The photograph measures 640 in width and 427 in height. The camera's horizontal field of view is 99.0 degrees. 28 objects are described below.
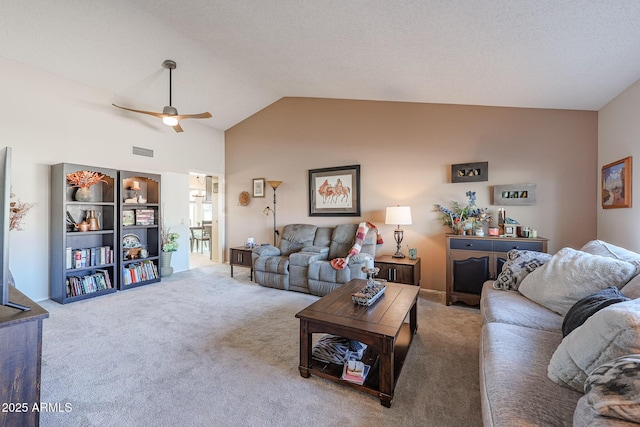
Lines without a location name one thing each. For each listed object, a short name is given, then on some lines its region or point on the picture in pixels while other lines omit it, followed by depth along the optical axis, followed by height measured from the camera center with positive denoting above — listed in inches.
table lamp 148.1 -0.9
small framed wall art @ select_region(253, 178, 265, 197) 219.6 +21.3
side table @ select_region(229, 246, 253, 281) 187.6 -30.8
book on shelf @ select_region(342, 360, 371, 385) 69.7 -41.0
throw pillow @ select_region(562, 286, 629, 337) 53.9 -19.1
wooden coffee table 65.2 -30.1
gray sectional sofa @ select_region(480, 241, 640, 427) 38.3 -28.3
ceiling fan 139.5 +50.7
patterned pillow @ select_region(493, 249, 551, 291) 93.0 -19.0
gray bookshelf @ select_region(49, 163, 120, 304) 141.3 -16.2
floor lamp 212.6 -5.4
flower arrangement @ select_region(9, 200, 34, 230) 135.2 -0.1
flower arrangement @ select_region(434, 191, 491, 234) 140.3 -0.9
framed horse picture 178.7 +15.1
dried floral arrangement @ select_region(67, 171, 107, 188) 148.1 +19.1
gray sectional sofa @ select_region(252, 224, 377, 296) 144.9 -26.9
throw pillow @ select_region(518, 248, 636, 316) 67.5 -17.0
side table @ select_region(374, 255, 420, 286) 138.5 -29.3
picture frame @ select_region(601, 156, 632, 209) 99.5 +11.5
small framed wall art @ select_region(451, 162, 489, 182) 142.6 +22.1
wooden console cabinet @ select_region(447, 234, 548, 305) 123.0 -21.9
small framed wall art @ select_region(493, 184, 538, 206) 134.3 +9.5
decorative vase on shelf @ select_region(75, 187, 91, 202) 149.9 +10.3
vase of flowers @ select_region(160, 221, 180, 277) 191.2 -25.1
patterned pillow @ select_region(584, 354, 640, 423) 29.0 -19.9
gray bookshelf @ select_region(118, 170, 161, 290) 165.5 -10.3
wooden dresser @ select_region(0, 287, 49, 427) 41.4 -23.7
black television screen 42.6 +1.2
